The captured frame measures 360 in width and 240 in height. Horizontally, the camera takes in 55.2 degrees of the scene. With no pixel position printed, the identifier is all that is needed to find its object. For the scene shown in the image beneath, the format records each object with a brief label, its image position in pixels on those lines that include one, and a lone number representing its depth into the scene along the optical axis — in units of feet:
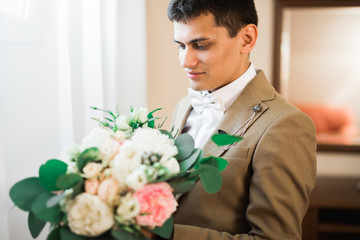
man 3.49
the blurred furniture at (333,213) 8.32
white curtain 3.58
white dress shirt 4.35
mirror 8.80
